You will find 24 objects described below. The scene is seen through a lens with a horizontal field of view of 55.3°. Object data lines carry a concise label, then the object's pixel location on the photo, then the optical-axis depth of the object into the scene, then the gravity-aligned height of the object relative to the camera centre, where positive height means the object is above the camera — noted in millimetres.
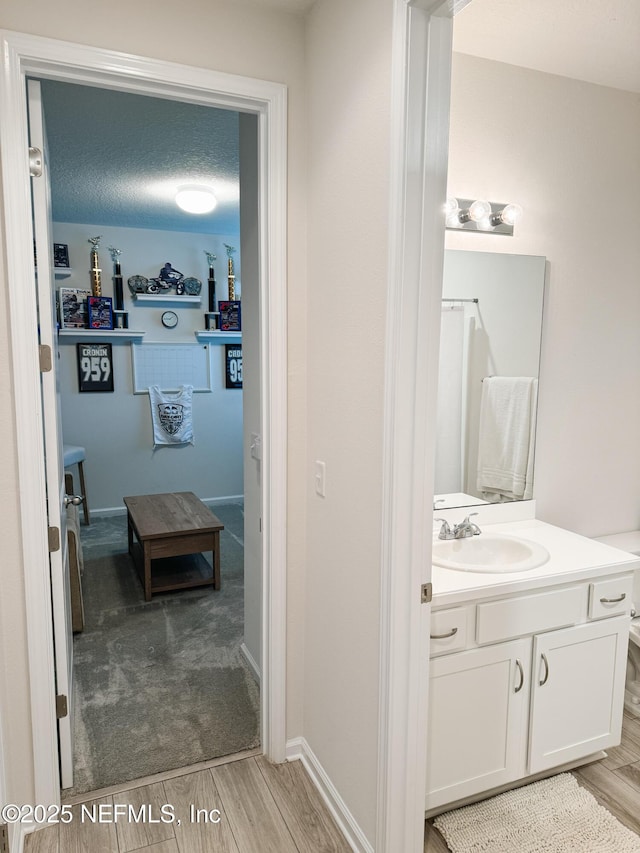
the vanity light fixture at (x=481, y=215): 2330 +513
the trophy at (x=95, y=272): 5305 +620
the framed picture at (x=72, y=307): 5285 +313
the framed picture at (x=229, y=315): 5859 +292
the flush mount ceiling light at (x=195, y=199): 3852 +922
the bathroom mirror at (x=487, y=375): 2426 -105
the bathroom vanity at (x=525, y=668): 1864 -1030
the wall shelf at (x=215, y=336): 5812 +85
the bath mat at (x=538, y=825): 1891 -1521
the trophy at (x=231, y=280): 5800 +620
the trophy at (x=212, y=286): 5797 +561
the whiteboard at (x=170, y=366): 5691 -202
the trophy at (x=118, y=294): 5469 +444
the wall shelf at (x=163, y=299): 5559 +419
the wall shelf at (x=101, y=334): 5316 +81
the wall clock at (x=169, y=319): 5703 +237
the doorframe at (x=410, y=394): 1434 -114
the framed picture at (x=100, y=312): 5355 +279
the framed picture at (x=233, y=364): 6047 -183
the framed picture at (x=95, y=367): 5480 -211
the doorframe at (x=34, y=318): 1696 +89
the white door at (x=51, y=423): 1804 -253
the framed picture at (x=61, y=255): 5195 +749
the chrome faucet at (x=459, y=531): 2271 -675
